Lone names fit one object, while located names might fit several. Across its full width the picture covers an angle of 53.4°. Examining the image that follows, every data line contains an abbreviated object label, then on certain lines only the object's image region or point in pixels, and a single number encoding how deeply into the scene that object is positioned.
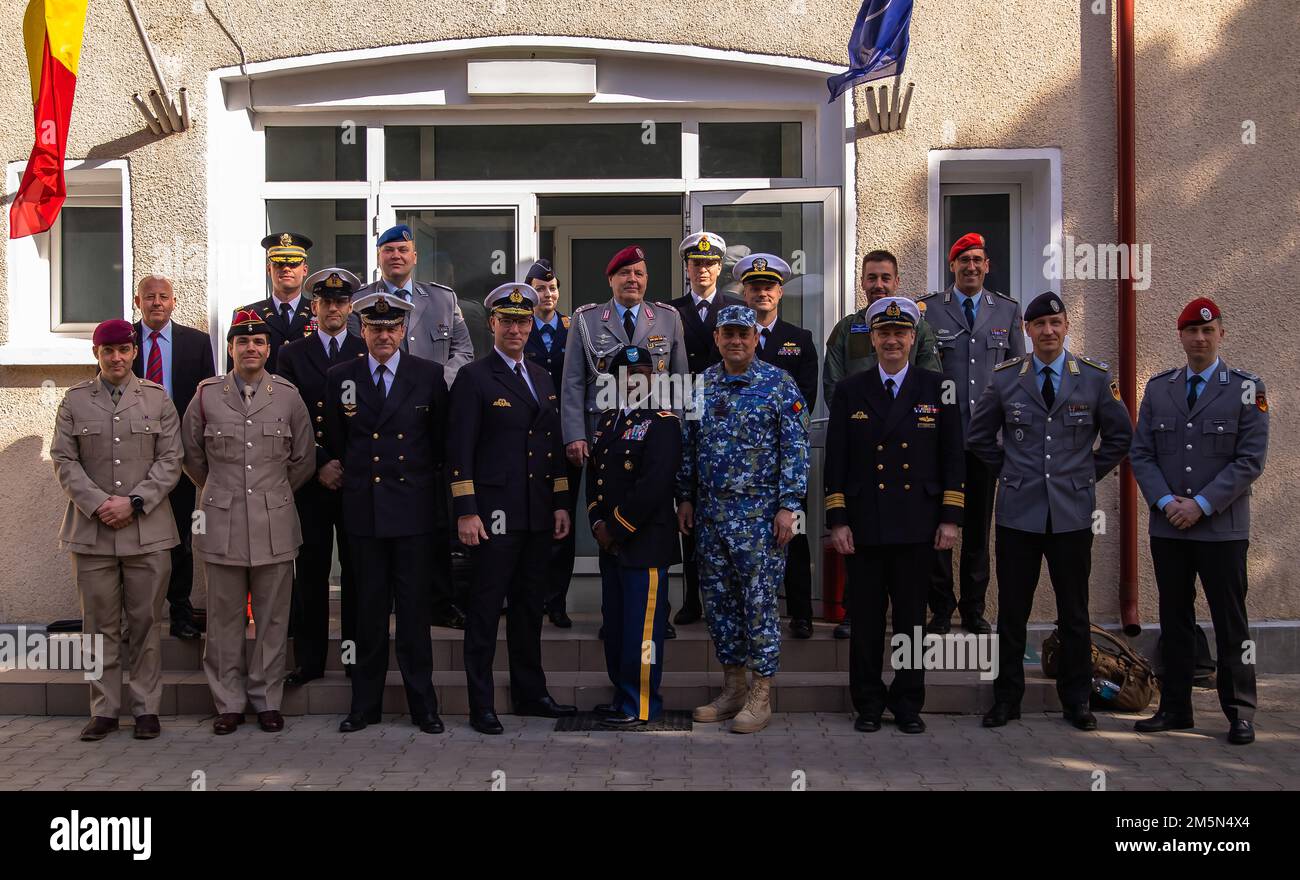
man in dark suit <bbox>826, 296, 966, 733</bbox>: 6.81
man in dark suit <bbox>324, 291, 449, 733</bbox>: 6.84
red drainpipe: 8.42
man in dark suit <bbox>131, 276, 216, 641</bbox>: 7.68
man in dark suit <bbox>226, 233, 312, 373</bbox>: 7.87
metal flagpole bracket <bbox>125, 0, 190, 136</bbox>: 8.63
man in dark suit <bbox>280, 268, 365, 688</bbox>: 7.26
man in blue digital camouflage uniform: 6.78
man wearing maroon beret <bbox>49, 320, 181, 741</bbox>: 6.84
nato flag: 7.99
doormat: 6.85
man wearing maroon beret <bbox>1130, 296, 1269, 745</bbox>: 6.70
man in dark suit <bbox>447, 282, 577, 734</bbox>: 6.84
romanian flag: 7.94
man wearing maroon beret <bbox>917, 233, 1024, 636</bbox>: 7.69
